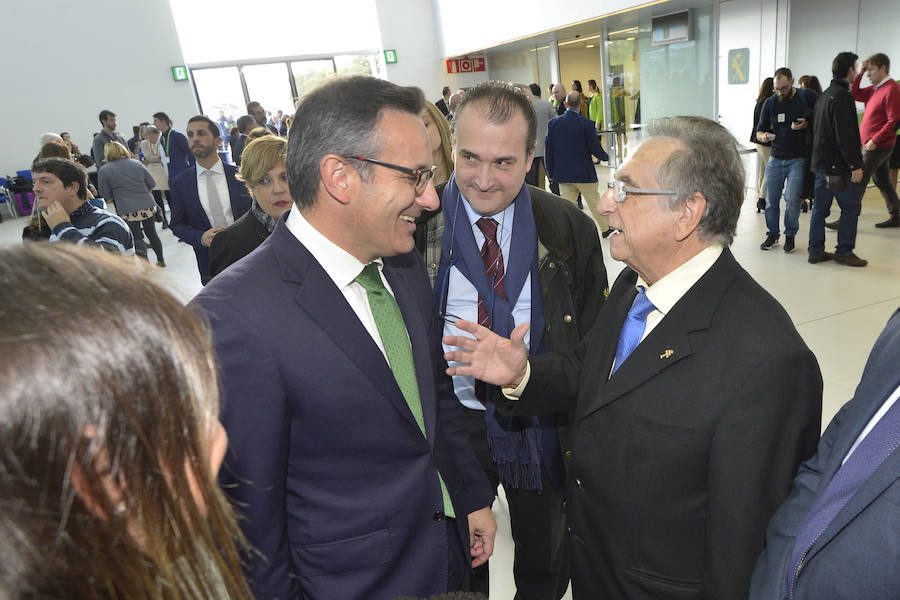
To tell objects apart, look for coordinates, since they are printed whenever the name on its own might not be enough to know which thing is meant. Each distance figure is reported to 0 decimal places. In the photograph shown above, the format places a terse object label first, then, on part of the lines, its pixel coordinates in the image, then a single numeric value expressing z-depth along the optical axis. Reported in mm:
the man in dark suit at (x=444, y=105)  10078
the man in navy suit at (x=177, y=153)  7879
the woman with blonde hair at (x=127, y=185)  6934
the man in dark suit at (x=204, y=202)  4082
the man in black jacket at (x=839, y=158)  5055
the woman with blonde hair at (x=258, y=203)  2879
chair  13344
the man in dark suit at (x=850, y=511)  898
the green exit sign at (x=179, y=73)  14602
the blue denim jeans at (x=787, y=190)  5902
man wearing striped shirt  3248
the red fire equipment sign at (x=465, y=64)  17859
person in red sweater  5992
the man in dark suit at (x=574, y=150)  7031
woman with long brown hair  415
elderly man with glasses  1150
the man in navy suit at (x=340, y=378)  1104
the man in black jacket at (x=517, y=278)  2014
